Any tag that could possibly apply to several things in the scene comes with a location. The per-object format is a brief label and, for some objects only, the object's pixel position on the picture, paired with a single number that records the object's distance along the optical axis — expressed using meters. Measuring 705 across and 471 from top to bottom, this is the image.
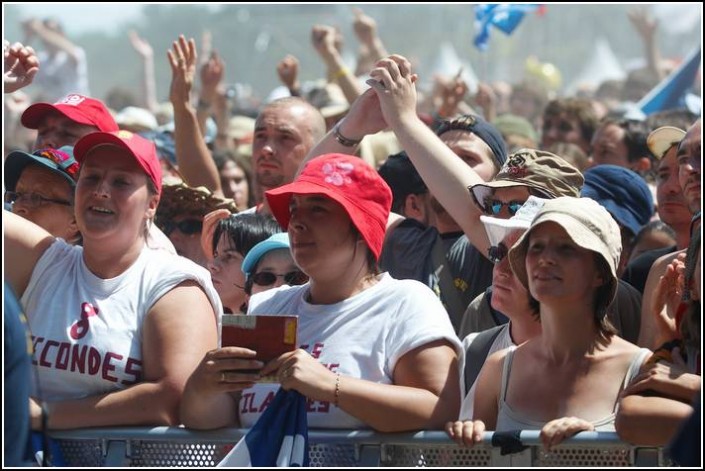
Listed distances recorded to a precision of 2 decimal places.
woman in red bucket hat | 7.97
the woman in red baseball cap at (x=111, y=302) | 8.55
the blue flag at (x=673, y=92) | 22.14
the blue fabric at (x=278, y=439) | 7.96
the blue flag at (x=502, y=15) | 21.64
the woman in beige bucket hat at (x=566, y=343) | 7.91
